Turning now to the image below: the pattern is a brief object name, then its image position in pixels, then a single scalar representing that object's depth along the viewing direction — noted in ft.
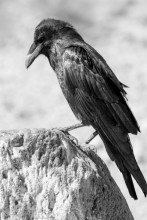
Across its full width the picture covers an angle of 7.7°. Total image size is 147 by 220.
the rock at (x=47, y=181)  36.86
